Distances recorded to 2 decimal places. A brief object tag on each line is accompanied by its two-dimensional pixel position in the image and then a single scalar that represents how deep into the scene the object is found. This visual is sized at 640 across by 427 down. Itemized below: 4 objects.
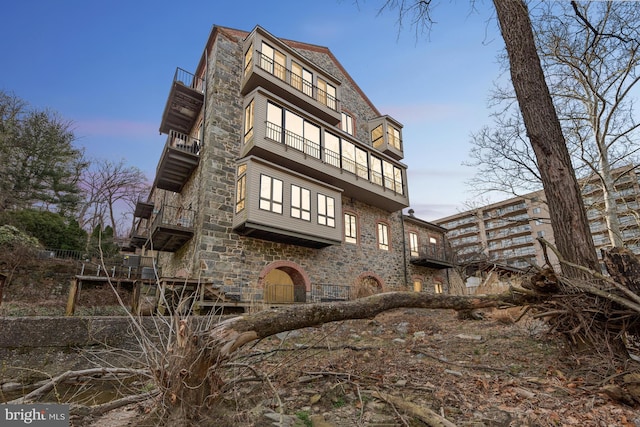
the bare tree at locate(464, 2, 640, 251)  10.33
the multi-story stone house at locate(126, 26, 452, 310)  11.53
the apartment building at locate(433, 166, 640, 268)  50.22
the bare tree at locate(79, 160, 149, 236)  24.27
